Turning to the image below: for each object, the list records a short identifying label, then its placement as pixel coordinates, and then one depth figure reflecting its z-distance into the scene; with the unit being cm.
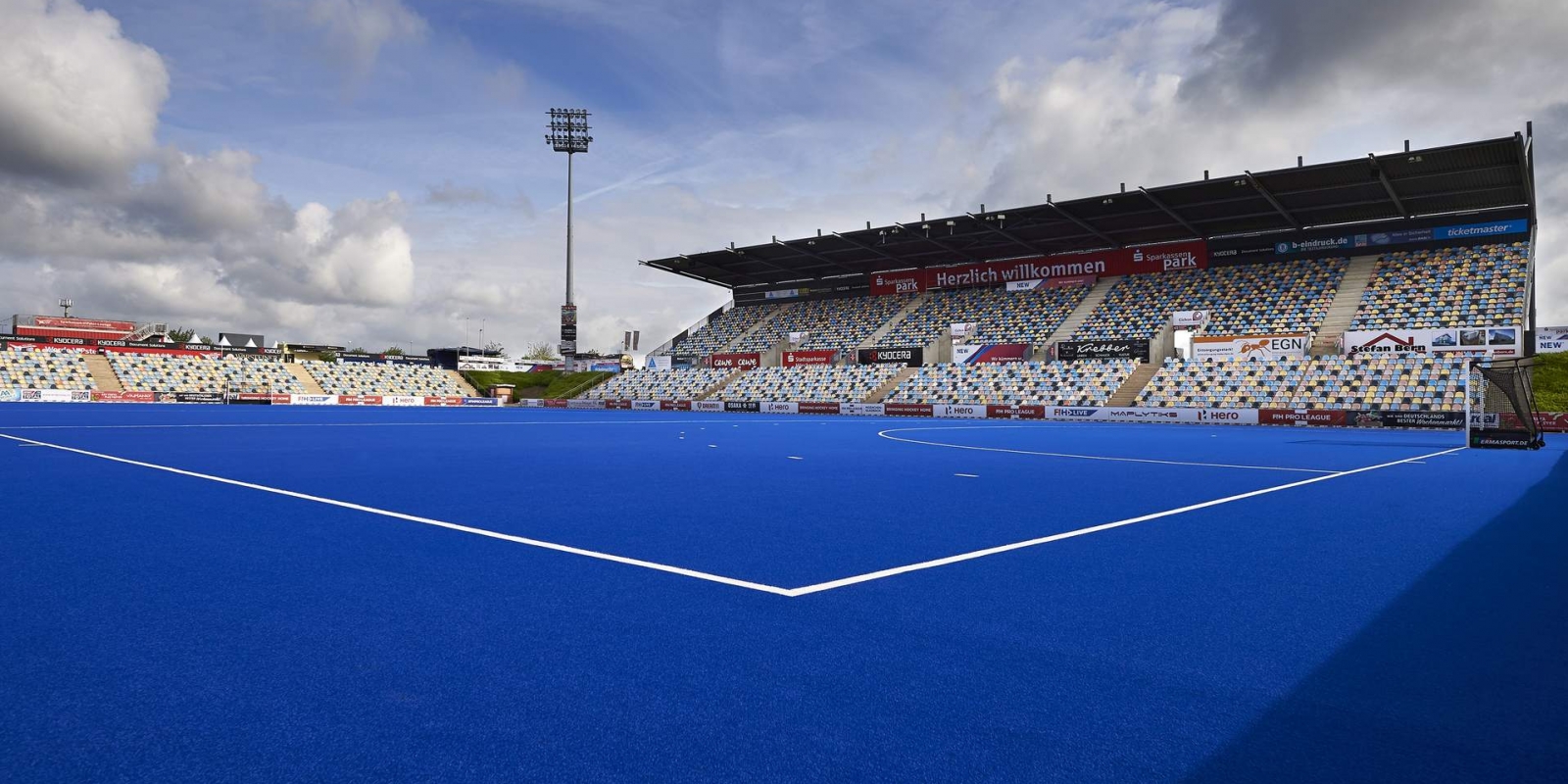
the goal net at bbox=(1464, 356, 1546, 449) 1997
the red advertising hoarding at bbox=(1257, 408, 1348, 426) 3216
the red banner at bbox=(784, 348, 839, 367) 5681
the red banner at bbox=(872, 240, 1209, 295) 5006
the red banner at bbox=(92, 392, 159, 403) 5009
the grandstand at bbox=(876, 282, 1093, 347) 5109
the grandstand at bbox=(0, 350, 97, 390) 5084
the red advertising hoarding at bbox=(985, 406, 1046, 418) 4019
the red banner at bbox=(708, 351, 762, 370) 6109
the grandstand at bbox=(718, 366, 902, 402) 5147
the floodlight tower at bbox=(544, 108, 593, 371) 6713
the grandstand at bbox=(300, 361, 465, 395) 6325
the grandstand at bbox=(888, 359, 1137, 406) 4147
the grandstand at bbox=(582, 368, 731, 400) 6059
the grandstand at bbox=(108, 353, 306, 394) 5559
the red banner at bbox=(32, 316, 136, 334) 7931
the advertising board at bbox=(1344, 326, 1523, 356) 3350
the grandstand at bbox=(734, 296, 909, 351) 5978
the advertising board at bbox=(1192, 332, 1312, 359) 3812
